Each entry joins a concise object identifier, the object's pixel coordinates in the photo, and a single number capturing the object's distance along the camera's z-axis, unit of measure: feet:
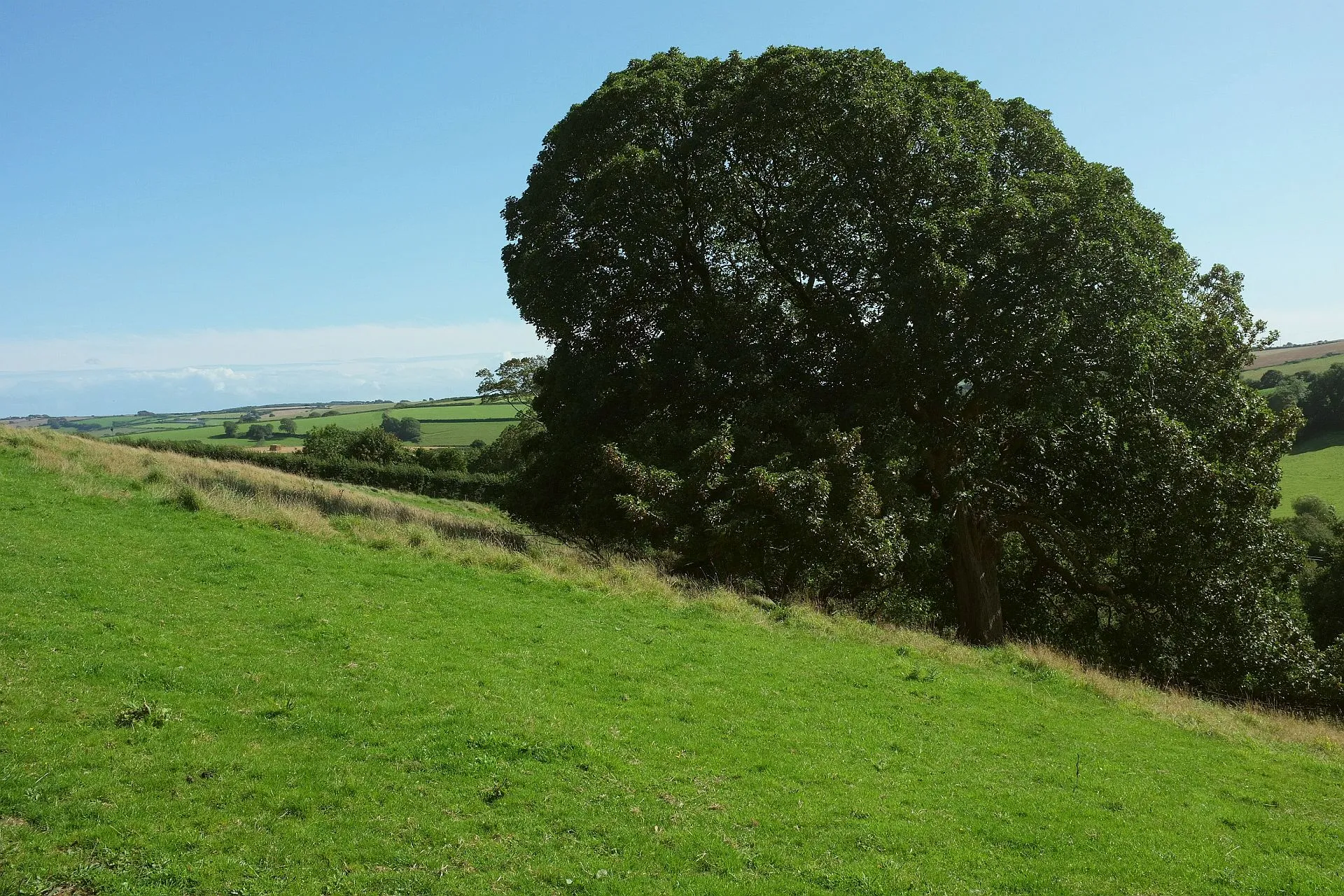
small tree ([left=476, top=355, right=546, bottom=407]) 171.53
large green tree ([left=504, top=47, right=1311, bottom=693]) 64.23
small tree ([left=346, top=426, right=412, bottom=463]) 197.88
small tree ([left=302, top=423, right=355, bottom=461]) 186.70
